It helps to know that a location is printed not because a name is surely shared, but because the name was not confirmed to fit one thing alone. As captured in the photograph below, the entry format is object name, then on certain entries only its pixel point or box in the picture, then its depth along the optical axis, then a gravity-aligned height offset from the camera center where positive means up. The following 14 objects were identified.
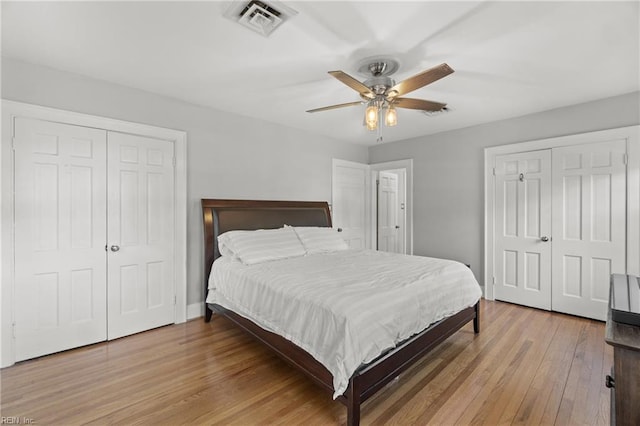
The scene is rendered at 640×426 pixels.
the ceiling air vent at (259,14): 1.75 +1.25
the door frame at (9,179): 2.36 +0.26
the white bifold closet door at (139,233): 2.90 -0.24
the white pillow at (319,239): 3.59 -0.37
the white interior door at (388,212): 5.91 -0.03
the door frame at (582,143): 3.10 +0.37
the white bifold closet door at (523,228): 3.70 -0.24
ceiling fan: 2.24 +0.98
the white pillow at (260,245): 3.04 -0.39
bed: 1.72 -0.96
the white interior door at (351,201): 5.14 +0.18
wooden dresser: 1.19 -0.70
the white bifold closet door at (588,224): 3.21 -0.16
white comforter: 1.70 -0.65
